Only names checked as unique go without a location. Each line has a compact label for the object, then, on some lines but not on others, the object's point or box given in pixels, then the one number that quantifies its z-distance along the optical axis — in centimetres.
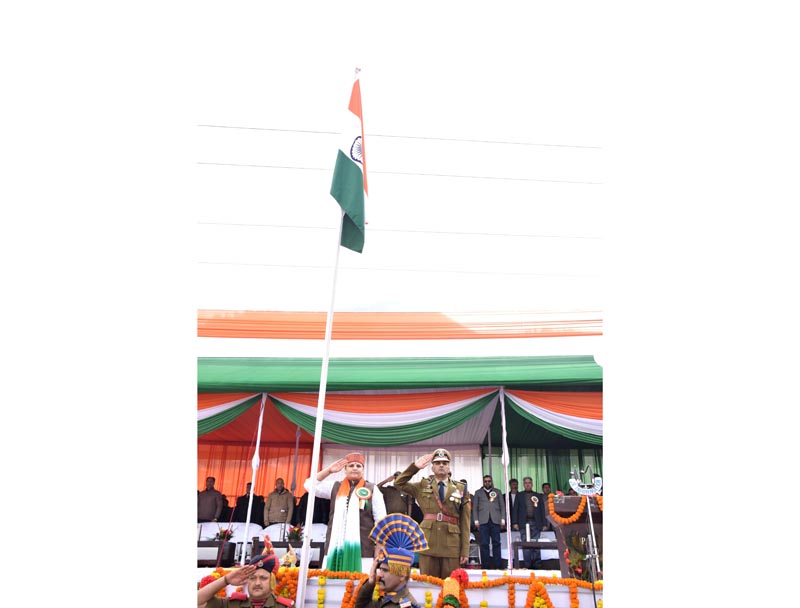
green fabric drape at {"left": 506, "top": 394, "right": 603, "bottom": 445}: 698
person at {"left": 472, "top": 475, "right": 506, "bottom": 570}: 743
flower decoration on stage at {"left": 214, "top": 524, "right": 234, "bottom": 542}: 723
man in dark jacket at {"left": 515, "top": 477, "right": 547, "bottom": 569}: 803
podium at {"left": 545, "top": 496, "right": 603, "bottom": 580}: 498
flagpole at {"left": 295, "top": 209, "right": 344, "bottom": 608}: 287
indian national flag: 366
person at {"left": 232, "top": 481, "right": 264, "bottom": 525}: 822
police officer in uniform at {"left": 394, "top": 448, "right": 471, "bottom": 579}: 520
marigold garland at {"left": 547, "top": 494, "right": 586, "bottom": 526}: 493
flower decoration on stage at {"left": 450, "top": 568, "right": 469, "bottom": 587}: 449
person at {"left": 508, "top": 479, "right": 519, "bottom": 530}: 811
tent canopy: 695
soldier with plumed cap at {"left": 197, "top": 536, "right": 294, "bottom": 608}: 378
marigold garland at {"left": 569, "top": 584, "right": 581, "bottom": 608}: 442
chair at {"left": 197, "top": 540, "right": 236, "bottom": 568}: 680
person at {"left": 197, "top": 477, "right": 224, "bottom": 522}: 788
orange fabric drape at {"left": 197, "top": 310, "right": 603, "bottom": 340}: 812
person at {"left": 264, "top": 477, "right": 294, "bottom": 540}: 776
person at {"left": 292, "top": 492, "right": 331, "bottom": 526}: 808
